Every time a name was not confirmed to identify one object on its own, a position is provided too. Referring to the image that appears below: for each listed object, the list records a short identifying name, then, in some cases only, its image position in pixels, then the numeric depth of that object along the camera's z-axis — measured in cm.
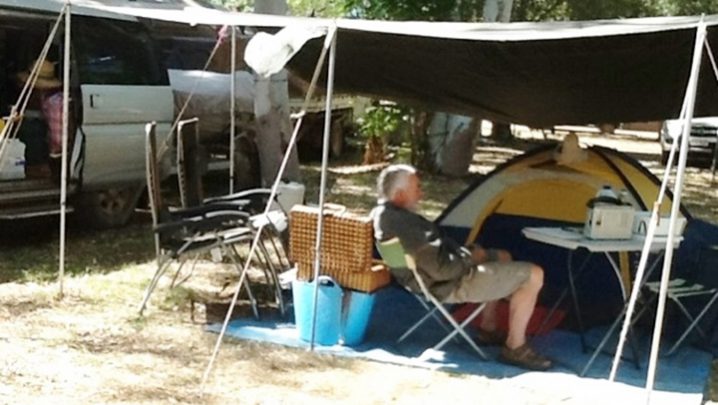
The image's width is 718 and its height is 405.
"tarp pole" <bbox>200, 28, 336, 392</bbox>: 498
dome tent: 641
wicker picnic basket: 551
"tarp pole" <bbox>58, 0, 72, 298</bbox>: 608
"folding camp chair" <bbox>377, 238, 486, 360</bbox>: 531
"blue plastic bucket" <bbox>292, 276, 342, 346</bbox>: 558
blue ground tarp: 536
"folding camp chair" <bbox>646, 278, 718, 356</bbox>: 571
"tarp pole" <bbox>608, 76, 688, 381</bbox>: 431
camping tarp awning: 502
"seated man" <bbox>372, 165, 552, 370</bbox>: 528
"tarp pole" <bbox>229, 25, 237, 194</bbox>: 765
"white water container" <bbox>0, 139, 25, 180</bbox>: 736
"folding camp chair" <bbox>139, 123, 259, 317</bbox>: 592
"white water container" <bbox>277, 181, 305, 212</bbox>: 743
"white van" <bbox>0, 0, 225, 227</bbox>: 748
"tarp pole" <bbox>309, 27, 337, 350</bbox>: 519
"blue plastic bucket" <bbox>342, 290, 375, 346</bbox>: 561
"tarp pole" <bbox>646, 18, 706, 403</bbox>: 422
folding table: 542
